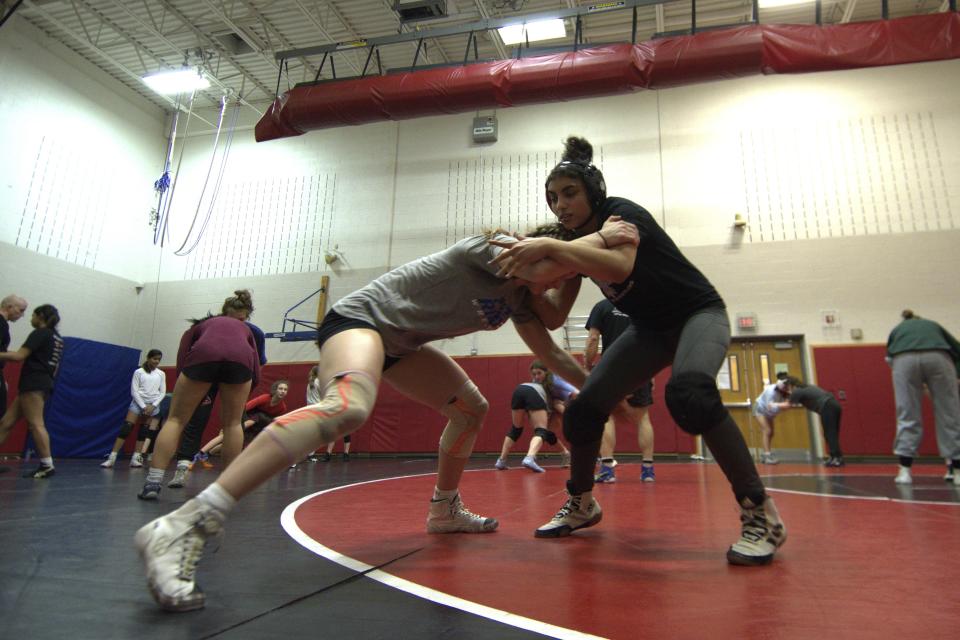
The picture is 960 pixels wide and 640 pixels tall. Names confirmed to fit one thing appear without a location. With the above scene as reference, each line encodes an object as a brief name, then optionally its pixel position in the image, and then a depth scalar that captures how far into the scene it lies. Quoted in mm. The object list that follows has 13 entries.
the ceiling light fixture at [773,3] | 8952
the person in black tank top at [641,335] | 1811
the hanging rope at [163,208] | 13079
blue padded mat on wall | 9641
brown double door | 9688
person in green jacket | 4570
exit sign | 9922
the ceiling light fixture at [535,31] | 9343
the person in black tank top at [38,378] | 4742
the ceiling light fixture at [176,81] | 11320
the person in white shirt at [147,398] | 7910
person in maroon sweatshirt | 3451
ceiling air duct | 7266
